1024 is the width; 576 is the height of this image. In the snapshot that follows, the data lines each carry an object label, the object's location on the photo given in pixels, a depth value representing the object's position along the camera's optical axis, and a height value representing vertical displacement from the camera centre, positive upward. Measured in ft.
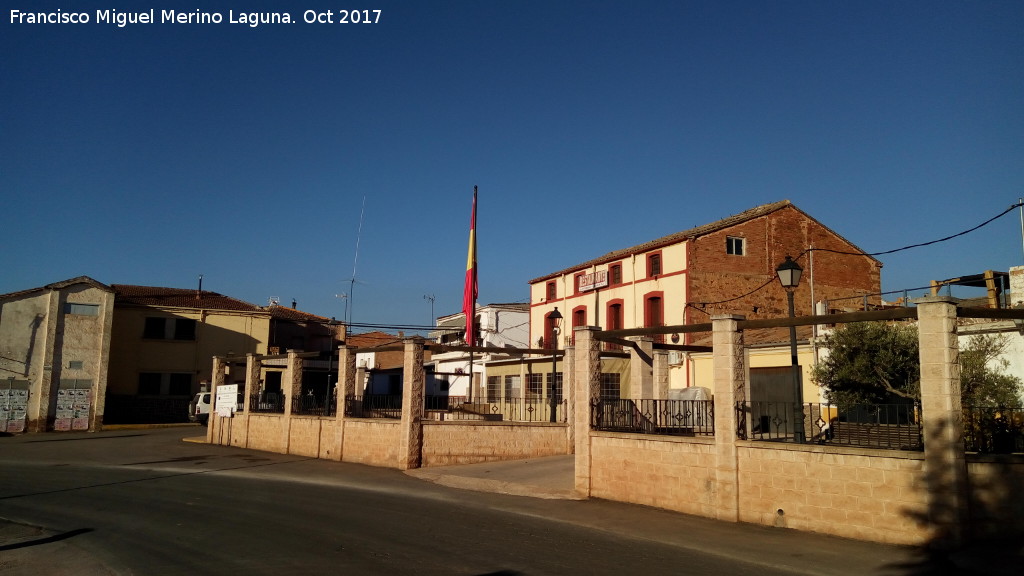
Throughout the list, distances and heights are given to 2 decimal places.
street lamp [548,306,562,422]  72.38 -1.83
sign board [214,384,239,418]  96.37 -2.78
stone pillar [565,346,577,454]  70.85 -0.36
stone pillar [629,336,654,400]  58.39 +1.57
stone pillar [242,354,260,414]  93.97 +0.13
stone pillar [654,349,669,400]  63.82 +1.22
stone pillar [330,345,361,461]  75.46 -0.44
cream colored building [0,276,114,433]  116.98 +3.69
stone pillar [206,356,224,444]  100.61 -0.37
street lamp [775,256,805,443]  39.63 +3.23
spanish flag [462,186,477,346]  99.95 +14.81
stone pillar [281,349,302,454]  85.61 -0.74
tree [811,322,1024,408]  66.64 +2.95
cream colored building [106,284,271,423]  136.87 +6.05
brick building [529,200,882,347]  115.96 +20.25
